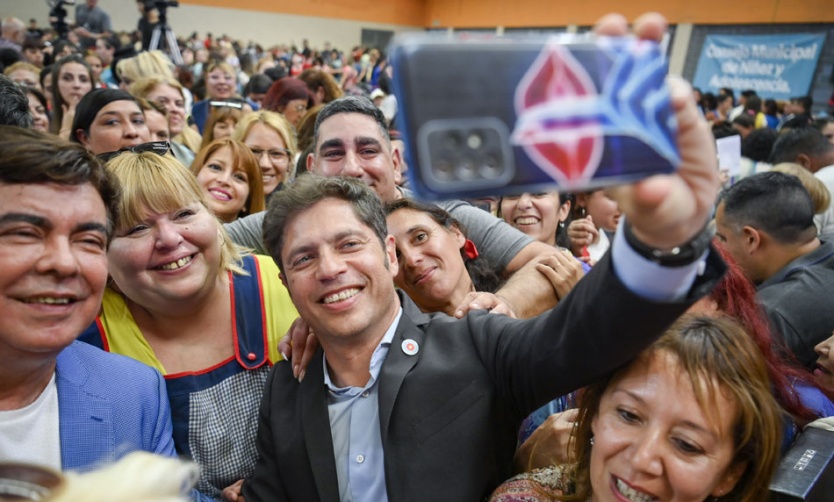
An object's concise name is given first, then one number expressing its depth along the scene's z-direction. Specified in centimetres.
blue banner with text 1165
